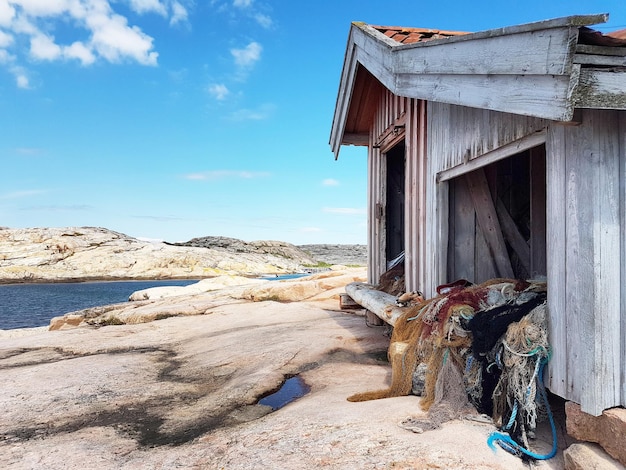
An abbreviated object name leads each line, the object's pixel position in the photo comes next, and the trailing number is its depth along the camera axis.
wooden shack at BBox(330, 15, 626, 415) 2.78
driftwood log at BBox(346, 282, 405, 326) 6.03
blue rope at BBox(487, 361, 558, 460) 3.12
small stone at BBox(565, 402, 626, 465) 2.81
